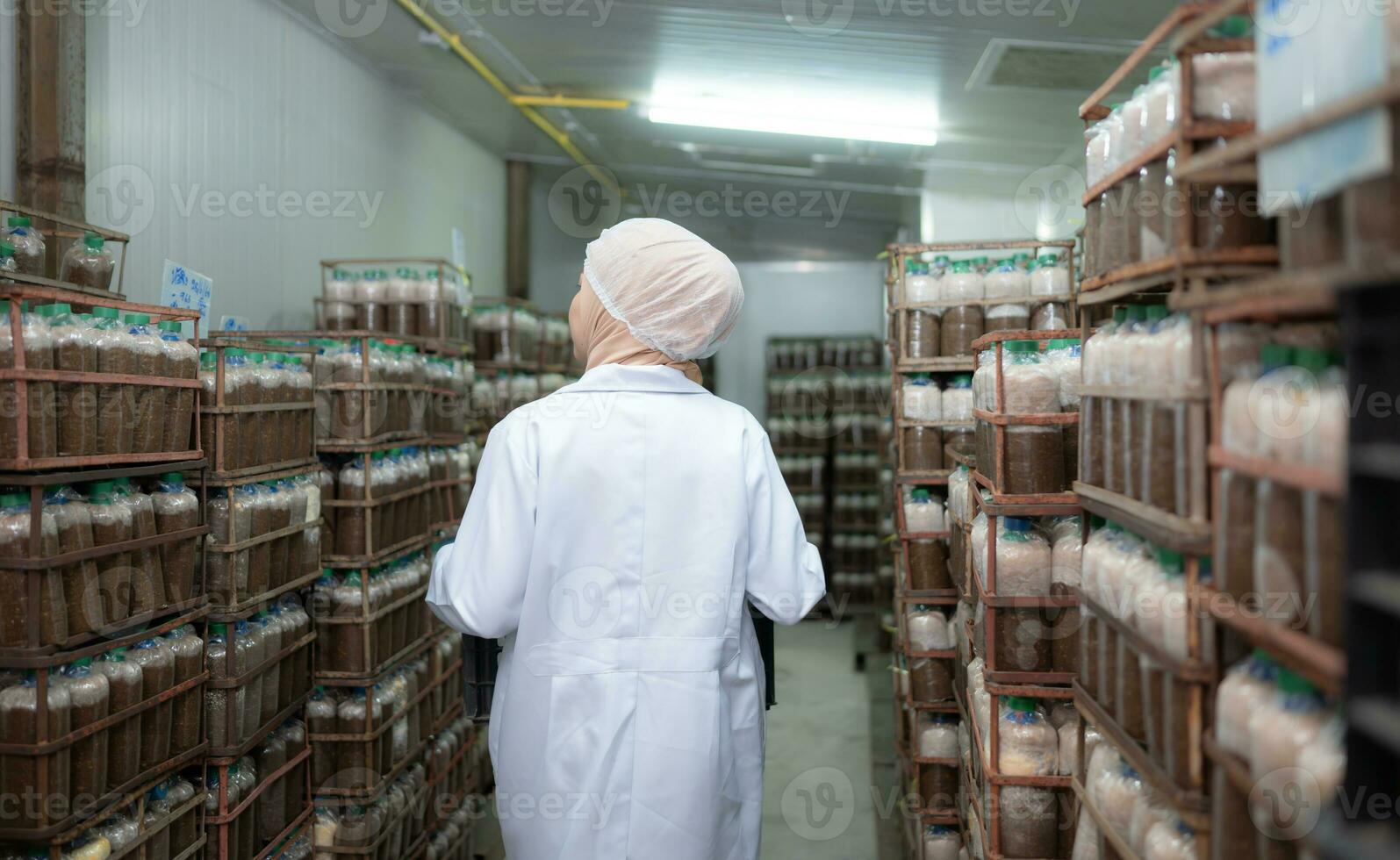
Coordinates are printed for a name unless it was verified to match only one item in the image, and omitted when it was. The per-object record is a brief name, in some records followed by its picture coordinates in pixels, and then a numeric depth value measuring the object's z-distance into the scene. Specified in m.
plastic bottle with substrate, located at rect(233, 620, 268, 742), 4.01
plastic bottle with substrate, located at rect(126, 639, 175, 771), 3.39
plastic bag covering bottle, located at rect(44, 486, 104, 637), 3.02
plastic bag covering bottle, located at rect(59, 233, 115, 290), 3.64
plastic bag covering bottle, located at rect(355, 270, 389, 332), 6.19
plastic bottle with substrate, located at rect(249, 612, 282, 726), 4.22
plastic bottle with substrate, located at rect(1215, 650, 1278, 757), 1.82
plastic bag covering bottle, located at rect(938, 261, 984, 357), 5.36
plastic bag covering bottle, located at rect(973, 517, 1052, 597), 3.40
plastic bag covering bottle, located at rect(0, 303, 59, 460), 2.84
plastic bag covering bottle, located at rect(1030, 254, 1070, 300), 5.15
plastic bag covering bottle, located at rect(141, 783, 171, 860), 3.40
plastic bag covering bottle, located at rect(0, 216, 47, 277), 3.37
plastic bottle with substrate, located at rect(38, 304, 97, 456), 3.03
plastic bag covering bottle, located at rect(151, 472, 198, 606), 3.56
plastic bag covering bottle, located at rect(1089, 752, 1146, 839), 2.42
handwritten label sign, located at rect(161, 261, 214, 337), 4.53
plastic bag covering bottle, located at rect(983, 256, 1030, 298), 5.24
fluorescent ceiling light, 7.73
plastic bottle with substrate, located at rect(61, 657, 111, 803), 3.04
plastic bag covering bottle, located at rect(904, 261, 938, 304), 5.47
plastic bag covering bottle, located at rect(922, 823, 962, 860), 4.95
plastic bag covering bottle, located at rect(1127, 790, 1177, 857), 2.23
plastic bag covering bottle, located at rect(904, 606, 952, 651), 5.30
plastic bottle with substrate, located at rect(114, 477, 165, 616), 3.35
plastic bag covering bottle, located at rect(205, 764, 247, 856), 3.88
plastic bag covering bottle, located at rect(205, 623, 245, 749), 3.88
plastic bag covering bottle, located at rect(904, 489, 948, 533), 5.45
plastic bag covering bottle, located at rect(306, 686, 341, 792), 4.88
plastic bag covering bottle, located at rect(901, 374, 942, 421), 5.51
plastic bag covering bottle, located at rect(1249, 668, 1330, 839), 1.65
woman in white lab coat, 2.65
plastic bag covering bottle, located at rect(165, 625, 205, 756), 3.59
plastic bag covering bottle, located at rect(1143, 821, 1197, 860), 2.08
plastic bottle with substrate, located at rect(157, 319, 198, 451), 3.56
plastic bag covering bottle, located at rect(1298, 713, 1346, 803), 1.53
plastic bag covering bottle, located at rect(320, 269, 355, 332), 6.17
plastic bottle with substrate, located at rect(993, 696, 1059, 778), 3.41
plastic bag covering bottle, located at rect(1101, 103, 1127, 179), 2.49
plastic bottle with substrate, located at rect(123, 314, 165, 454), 3.38
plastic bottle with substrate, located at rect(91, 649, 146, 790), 3.20
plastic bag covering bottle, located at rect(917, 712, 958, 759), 5.14
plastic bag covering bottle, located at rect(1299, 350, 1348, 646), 1.56
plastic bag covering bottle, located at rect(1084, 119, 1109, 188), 2.62
